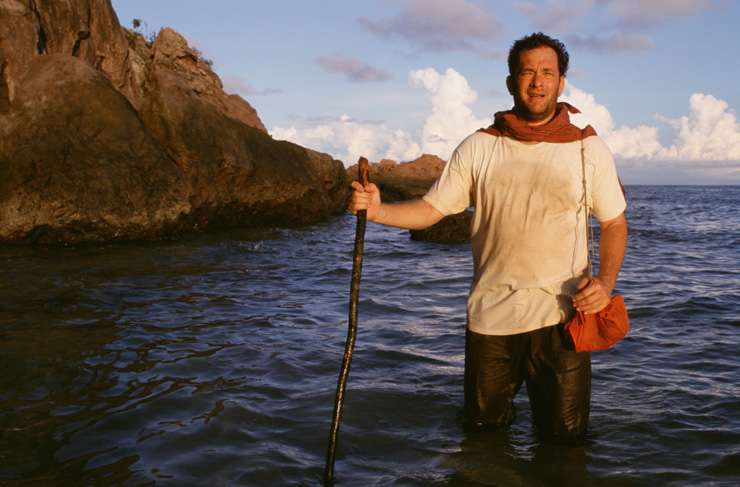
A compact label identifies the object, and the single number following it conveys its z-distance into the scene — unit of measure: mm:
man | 3818
